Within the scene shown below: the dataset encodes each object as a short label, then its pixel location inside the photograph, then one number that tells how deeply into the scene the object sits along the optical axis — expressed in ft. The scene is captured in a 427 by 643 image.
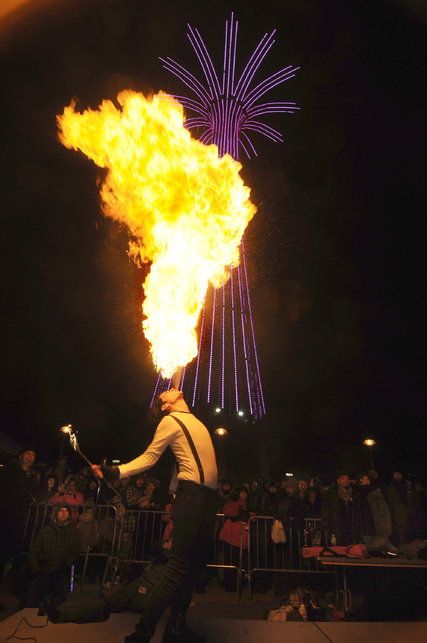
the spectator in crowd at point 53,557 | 20.84
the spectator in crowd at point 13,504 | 23.48
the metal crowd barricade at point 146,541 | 28.76
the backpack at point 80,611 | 13.60
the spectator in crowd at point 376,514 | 25.82
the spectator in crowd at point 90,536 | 28.76
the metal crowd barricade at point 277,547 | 27.32
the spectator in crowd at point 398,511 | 26.99
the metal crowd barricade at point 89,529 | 28.55
